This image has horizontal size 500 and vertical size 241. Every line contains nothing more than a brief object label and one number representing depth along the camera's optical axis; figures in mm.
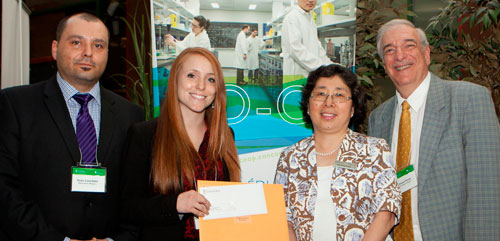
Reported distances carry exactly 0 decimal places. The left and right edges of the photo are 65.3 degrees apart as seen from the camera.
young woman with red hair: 1883
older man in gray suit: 2217
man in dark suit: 2021
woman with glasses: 2090
